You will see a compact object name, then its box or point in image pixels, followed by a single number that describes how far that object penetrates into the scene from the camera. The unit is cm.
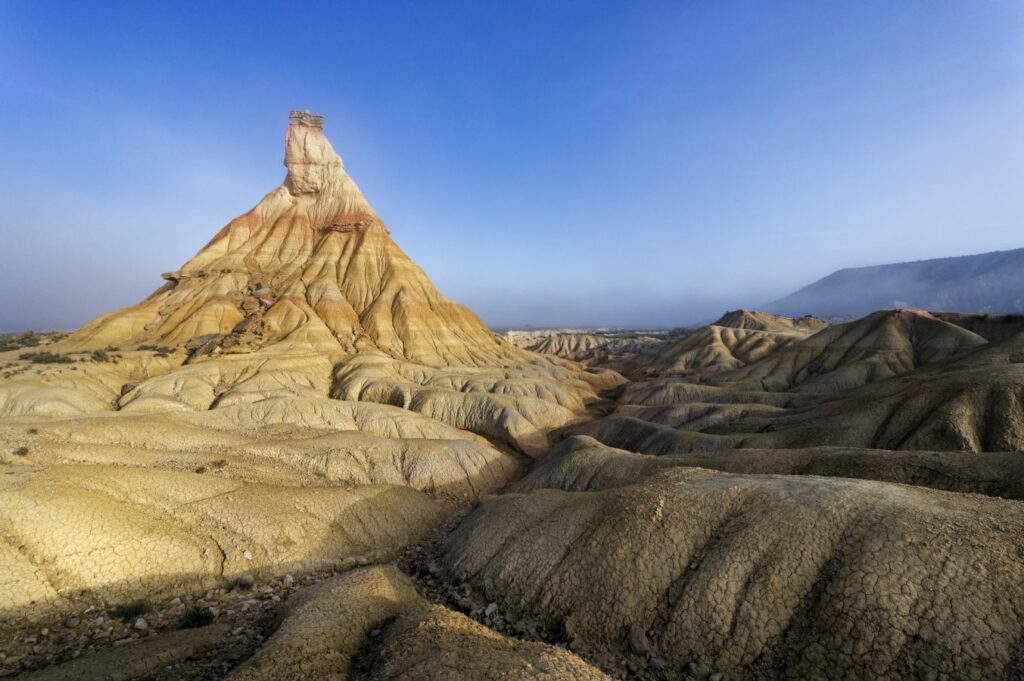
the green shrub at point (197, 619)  1303
